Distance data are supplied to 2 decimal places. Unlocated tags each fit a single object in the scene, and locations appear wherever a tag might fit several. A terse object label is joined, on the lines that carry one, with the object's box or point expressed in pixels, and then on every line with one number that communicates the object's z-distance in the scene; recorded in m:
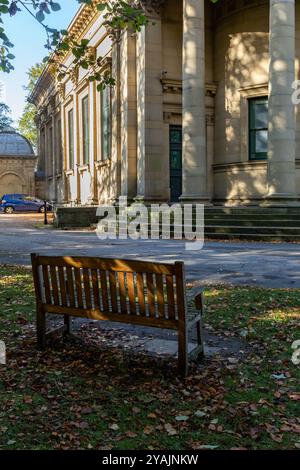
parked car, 41.19
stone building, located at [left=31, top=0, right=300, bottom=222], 17.33
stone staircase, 14.66
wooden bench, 4.34
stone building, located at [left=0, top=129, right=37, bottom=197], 50.03
